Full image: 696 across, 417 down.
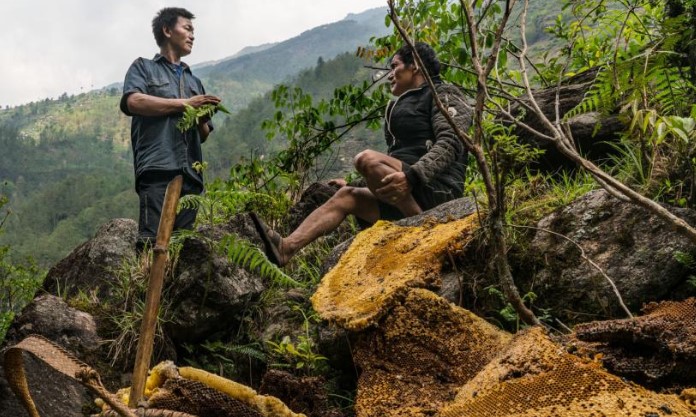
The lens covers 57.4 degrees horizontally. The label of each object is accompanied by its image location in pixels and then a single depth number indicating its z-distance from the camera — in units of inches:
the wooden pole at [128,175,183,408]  68.2
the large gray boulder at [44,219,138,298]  161.6
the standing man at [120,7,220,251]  171.6
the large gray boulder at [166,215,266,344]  133.3
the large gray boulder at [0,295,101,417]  104.3
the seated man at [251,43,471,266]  156.6
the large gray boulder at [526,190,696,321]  98.6
